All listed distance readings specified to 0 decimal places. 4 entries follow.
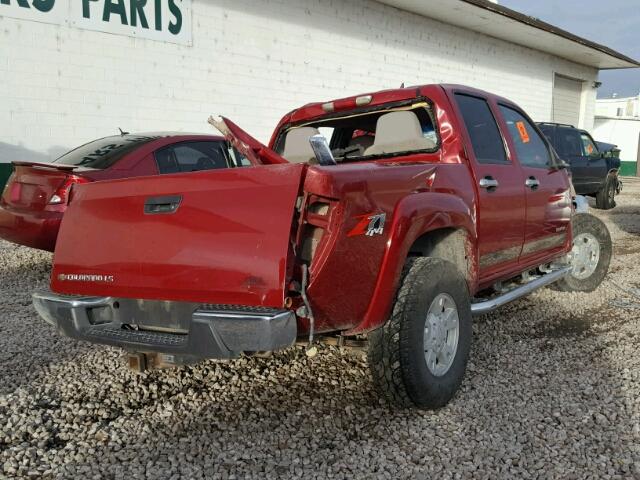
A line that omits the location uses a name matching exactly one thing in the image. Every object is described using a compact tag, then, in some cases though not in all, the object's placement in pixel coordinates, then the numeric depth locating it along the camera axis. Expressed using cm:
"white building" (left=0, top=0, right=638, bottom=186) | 933
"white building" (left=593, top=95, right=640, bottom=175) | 3831
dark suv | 1338
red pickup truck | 250
